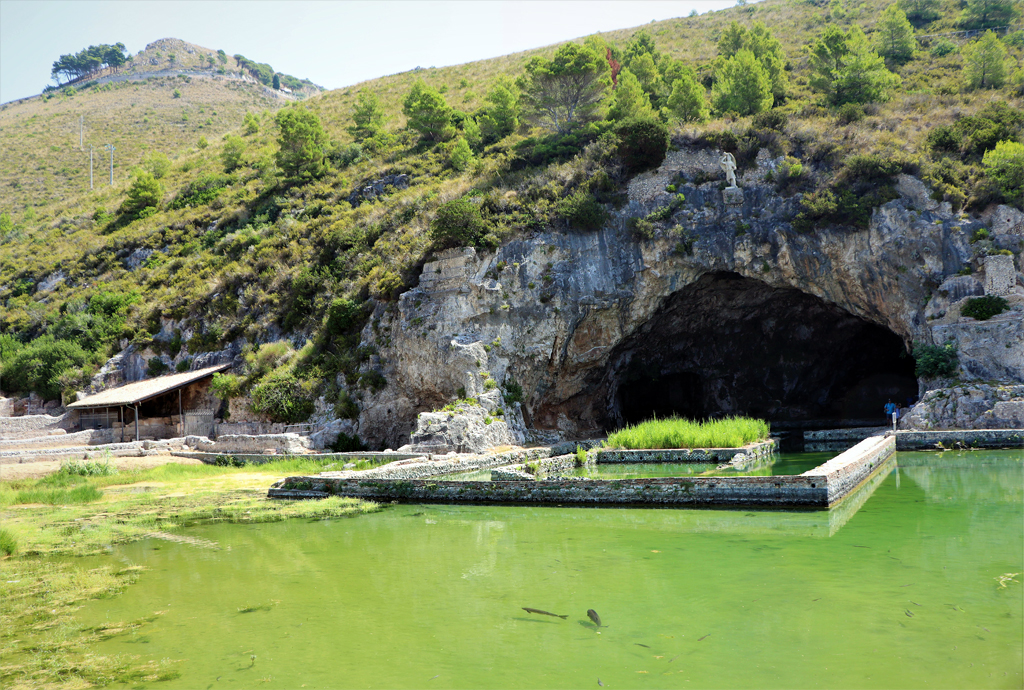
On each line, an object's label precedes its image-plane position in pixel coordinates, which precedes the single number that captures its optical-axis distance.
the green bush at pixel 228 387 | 27.18
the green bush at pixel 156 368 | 30.91
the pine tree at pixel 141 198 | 46.88
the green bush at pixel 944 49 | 37.88
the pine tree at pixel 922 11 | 44.35
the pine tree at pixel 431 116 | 42.03
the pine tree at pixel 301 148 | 43.24
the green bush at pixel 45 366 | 31.53
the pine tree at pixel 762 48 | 34.25
